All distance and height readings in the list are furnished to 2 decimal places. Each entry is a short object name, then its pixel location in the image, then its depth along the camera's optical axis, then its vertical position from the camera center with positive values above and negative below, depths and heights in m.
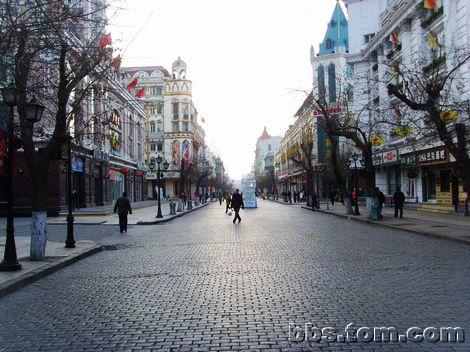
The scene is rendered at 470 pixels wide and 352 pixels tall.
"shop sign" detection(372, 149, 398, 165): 34.96 +2.22
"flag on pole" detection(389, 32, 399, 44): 32.72 +10.24
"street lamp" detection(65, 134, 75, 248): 14.43 -0.82
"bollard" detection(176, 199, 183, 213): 38.63 -1.13
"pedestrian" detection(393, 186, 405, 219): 25.18 -0.74
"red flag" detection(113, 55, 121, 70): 11.91 +3.33
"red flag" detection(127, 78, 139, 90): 26.96 +6.32
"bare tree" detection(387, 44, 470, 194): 15.04 +1.80
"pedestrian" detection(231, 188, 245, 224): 24.69 -0.60
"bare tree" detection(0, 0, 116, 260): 9.46 +3.16
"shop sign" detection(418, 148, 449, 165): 25.83 +1.62
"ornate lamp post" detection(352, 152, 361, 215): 29.41 +0.04
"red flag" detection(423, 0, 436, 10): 26.55 +10.00
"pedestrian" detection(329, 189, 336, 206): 44.01 -0.58
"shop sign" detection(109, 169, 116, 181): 46.72 +1.90
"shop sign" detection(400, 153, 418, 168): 30.18 +1.63
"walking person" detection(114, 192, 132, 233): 20.75 -0.68
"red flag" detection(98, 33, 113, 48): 11.87 +3.80
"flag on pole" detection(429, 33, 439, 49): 20.66 +6.44
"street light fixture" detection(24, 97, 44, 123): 10.54 +1.86
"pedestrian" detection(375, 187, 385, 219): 27.97 -0.68
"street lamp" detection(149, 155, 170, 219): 29.40 +1.82
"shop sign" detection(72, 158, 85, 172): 35.71 +2.26
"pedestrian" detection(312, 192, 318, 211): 39.19 -0.96
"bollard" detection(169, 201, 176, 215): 34.16 -1.14
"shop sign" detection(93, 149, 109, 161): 40.12 +3.41
